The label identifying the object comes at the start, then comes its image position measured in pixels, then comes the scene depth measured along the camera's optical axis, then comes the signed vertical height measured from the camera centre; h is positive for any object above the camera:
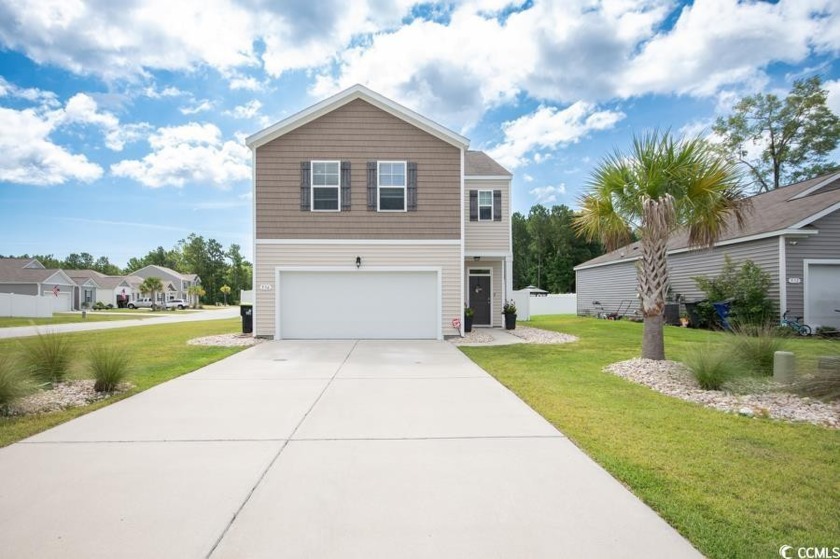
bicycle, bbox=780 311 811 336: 13.22 -1.30
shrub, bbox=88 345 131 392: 6.28 -1.18
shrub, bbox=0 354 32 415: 5.07 -1.14
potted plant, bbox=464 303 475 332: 14.17 -1.04
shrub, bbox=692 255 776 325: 13.87 -0.20
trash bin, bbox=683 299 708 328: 16.28 -1.15
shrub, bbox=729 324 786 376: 6.88 -1.06
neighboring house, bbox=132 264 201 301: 60.56 +1.19
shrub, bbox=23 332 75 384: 6.47 -1.06
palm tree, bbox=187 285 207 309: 56.31 -0.64
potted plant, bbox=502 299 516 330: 16.16 -1.15
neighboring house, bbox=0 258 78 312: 37.81 +0.84
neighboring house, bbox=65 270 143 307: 46.91 +0.20
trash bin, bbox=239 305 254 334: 14.20 -1.05
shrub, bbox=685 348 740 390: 6.21 -1.22
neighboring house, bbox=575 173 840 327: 13.69 +1.25
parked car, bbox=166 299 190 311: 51.50 -1.89
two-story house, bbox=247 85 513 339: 12.95 +1.94
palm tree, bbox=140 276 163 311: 48.06 +0.29
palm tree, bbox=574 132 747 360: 7.96 +1.67
